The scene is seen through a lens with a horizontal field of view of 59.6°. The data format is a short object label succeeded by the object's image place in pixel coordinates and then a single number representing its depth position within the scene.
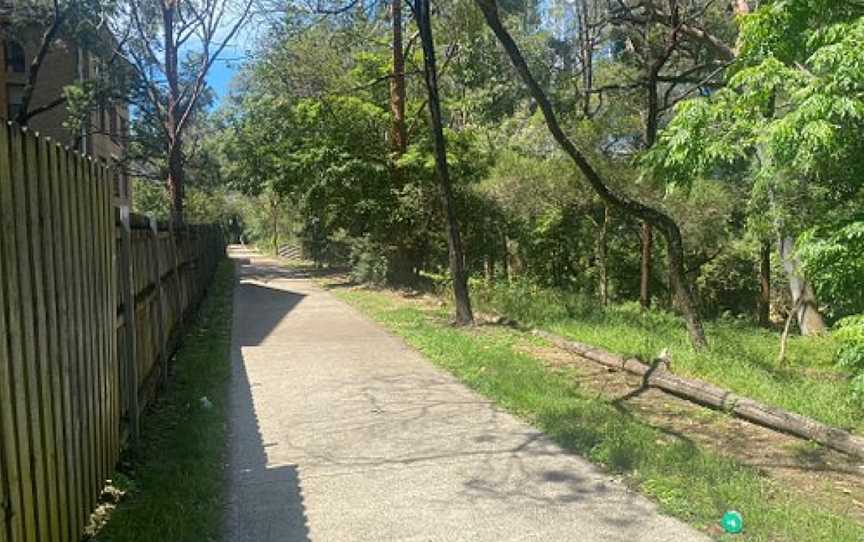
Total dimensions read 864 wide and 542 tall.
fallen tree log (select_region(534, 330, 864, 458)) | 6.10
